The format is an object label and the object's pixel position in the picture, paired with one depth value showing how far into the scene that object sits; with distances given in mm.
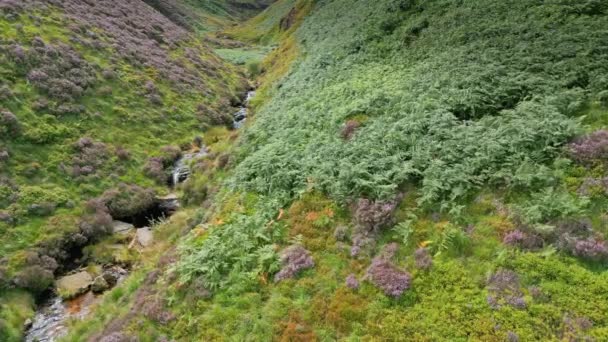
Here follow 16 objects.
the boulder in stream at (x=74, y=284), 21547
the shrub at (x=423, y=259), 12992
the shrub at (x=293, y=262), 14570
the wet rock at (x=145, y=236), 25147
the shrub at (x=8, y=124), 29491
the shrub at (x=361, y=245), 14562
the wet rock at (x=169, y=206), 29828
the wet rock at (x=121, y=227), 27009
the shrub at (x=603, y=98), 16373
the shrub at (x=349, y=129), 21422
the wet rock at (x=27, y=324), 19531
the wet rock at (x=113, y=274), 22406
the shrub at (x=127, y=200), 28773
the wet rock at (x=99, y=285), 21828
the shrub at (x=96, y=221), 25844
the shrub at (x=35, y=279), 21445
